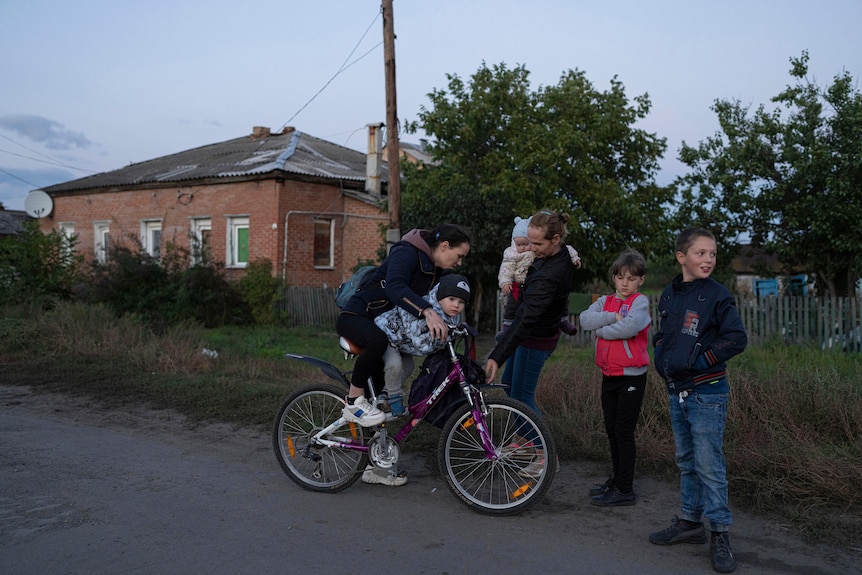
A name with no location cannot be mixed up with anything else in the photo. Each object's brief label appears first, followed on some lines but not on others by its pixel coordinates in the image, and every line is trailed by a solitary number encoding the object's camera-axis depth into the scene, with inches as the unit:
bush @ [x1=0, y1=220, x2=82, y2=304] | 605.6
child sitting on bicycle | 187.8
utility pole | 569.9
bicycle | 179.5
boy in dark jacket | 150.3
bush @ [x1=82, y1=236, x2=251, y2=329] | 716.0
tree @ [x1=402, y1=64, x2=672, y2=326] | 703.7
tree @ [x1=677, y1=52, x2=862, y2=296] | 552.1
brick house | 860.0
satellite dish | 1040.8
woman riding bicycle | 190.9
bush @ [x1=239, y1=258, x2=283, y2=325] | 818.8
